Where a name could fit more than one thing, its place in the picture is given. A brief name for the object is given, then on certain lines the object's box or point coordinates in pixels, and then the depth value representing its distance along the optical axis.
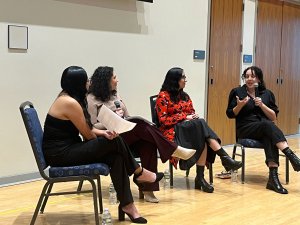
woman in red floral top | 4.08
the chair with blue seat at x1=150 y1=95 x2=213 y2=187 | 4.28
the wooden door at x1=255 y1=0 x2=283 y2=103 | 7.23
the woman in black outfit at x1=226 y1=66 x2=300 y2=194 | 4.30
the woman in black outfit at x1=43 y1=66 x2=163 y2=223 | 3.04
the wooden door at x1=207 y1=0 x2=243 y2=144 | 6.44
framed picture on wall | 4.26
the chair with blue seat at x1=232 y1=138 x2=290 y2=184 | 4.45
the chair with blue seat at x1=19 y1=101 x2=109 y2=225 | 2.98
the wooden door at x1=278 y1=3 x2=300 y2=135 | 7.86
